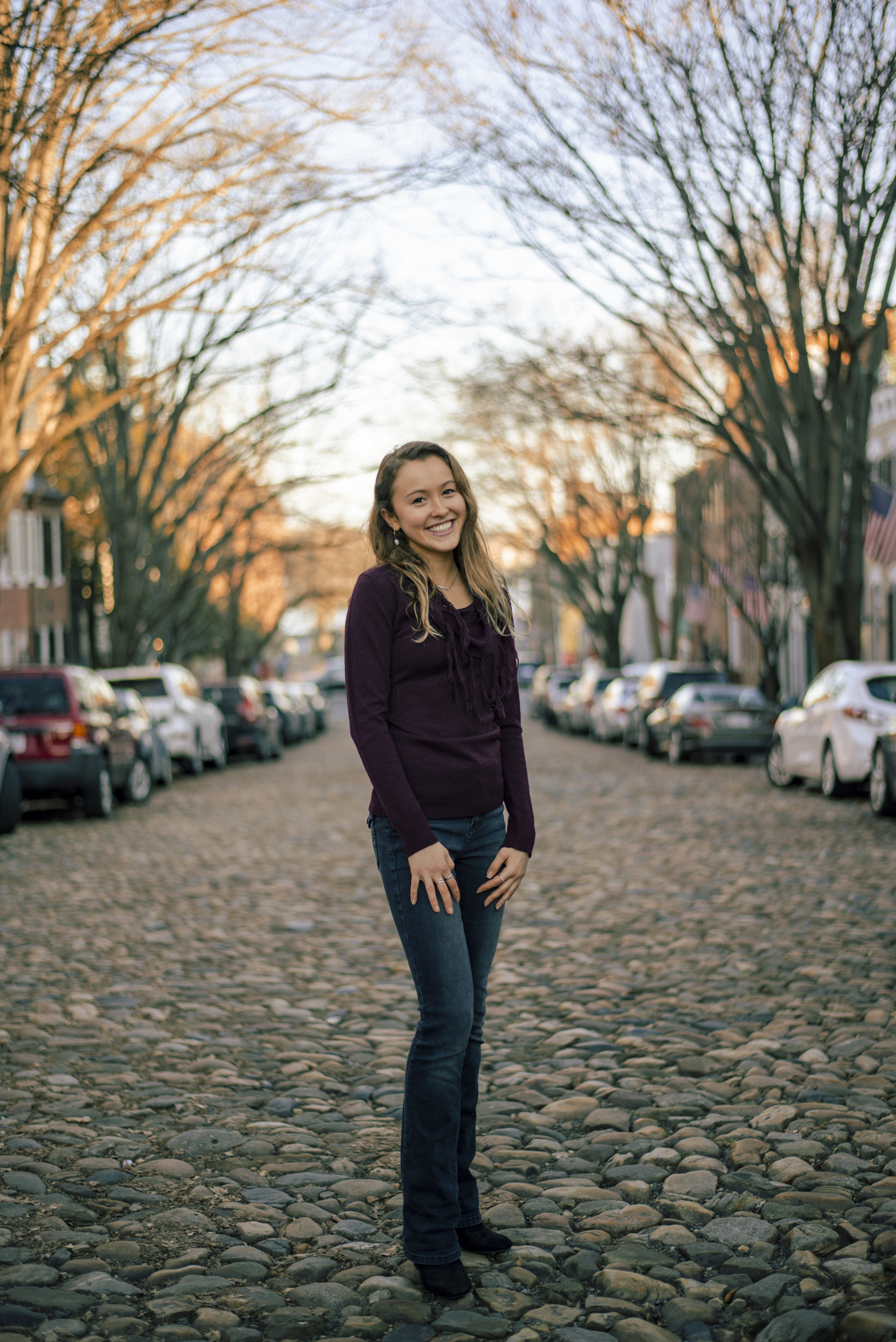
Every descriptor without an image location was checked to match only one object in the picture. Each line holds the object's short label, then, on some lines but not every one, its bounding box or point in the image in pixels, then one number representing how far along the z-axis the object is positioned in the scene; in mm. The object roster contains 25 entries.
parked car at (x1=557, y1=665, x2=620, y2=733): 38312
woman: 3660
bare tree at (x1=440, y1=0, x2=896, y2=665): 15328
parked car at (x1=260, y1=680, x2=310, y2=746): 37594
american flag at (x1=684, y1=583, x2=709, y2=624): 43031
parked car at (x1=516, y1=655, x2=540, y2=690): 79981
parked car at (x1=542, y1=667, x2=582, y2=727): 45594
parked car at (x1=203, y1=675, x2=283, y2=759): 30453
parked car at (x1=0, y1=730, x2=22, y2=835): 14633
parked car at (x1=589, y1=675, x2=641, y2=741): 33812
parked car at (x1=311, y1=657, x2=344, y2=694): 83500
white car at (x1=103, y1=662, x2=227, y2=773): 24359
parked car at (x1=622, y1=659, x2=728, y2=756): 29562
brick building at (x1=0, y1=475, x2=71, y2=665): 46031
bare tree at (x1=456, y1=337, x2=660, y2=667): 21688
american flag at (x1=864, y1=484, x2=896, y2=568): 24969
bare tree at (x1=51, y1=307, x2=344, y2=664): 25953
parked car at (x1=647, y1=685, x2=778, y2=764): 24719
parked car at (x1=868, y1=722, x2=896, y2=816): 13961
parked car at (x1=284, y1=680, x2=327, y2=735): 47438
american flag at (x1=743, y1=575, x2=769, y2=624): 35344
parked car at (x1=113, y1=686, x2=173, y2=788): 20062
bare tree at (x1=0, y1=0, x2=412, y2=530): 11977
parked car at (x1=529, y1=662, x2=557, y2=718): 52031
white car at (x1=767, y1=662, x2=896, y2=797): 16250
